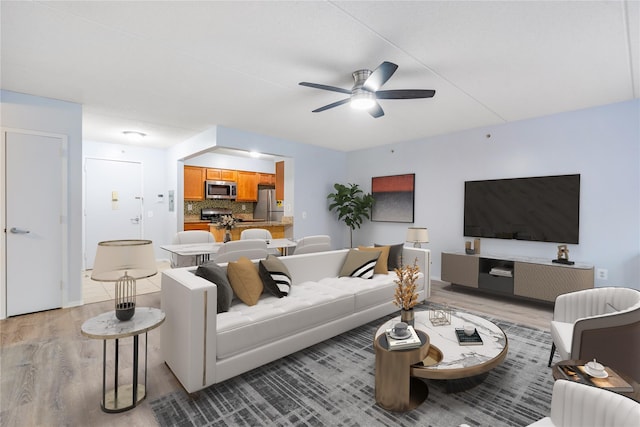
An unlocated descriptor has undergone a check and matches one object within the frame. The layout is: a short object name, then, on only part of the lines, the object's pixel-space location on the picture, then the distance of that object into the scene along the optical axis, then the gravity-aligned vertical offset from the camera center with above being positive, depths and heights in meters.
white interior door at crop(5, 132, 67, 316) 3.49 -0.18
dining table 3.63 -0.52
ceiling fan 2.67 +1.09
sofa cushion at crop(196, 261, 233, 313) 2.51 -0.61
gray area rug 1.85 -1.26
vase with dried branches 2.31 -0.66
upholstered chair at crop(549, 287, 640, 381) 1.95 -0.82
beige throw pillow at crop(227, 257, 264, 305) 2.74 -0.66
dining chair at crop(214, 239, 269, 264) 3.52 -0.50
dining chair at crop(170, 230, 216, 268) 3.98 -0.48
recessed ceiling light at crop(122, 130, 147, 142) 5.33 +1.29
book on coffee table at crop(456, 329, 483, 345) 2.23 -0.94
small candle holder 2.59 -0.92
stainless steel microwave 7.10 +0.45
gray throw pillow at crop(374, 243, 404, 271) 4.17 -0.65
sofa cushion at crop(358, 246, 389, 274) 3.95 -0.64
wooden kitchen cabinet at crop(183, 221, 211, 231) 6.86 -0.40
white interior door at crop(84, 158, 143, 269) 6.04 +0.11
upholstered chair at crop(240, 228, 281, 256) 4.83 -0.41
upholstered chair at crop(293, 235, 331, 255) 4.12 -0.49
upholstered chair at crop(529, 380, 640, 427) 1.07 -0.74
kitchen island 6.06 -0.41
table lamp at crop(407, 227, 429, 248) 4.42 -0.35
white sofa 2.04 -0.91
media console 3.70 -0.84
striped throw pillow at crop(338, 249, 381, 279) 3.81 -0.68
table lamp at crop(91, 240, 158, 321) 1.85 -0.34
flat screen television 4.05 +0.06
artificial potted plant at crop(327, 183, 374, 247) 6.32 +0.13
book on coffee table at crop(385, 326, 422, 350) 1.96 -0.86
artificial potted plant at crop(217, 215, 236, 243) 4.46 -0.21
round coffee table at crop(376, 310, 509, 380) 1.90 -0.97
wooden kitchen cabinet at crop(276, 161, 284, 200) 6.57 +0.63
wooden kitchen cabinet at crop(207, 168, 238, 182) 7.24 +0.82
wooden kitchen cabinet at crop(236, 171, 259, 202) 7.81 +0.57
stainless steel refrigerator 7.50 +0.05
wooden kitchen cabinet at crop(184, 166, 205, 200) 6.88 +0.58
